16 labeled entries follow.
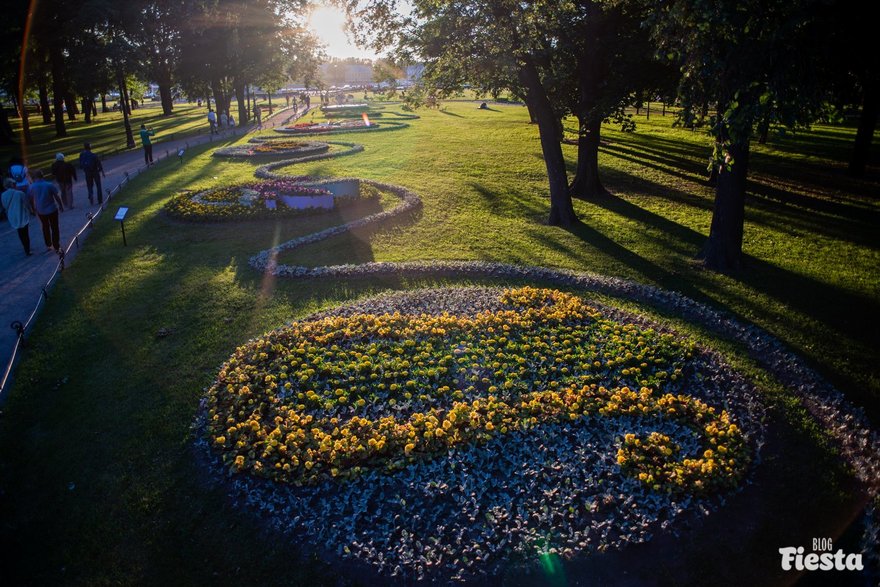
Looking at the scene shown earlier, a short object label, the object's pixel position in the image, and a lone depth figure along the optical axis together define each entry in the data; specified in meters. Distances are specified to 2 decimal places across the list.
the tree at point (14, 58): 31.67
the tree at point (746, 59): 7.38
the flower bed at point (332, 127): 38.69
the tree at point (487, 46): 13.22
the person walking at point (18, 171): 15.25
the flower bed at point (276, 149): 28.00
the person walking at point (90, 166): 17.41
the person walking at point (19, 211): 12.80
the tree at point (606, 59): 16.16
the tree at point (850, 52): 7.75
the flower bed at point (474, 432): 5.52
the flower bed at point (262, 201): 16.31
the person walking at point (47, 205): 12.92
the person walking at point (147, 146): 24.66
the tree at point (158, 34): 39.50
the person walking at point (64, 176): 17.00
